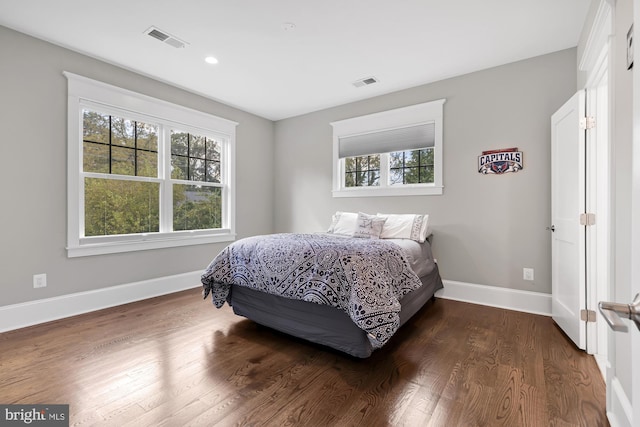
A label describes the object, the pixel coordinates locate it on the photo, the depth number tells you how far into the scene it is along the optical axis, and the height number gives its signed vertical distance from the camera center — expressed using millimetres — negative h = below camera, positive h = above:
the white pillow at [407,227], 3334 -161
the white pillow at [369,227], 3432 -160
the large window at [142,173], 3098 +514
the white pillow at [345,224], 3742 -136
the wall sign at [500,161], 3168 +585
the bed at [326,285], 1999 -568
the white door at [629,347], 619 -388
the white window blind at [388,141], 3770 +1016
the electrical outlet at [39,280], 2799 -648
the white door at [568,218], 2267 -41
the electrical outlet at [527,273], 3100 -636
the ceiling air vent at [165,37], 2666 +1665
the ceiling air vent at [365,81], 3633 +1670
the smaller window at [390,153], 3727 +851
